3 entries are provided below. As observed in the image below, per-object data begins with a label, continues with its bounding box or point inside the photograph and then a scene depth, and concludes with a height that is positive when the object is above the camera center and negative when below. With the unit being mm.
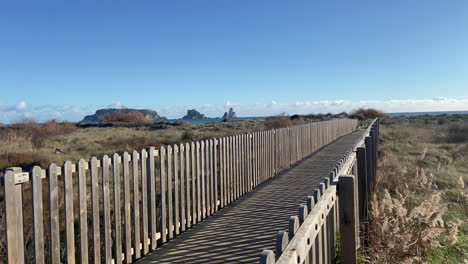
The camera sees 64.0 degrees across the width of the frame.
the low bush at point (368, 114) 66812 +678
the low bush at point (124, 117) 69312 +1377
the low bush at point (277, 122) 32975 -181
